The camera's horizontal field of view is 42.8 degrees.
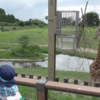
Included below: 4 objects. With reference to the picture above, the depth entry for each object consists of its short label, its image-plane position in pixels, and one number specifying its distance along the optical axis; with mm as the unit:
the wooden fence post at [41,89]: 1154
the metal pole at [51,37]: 2051
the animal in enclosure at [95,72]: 2719
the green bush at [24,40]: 10129
